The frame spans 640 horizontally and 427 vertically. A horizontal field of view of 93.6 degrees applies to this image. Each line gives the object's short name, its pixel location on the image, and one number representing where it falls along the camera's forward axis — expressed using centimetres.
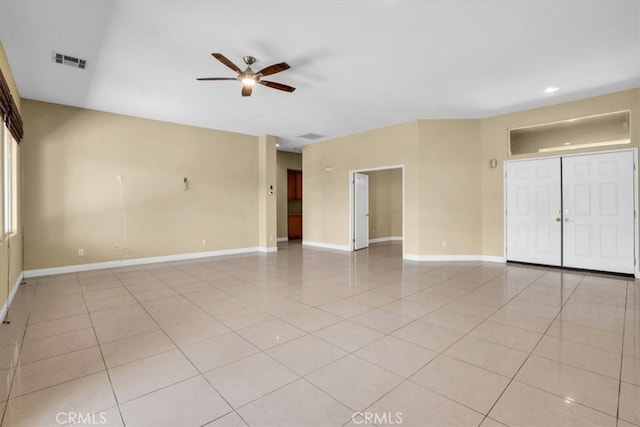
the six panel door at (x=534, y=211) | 547
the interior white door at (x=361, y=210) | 778
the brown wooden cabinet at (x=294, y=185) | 1026
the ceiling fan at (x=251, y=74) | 342
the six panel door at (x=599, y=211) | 480
